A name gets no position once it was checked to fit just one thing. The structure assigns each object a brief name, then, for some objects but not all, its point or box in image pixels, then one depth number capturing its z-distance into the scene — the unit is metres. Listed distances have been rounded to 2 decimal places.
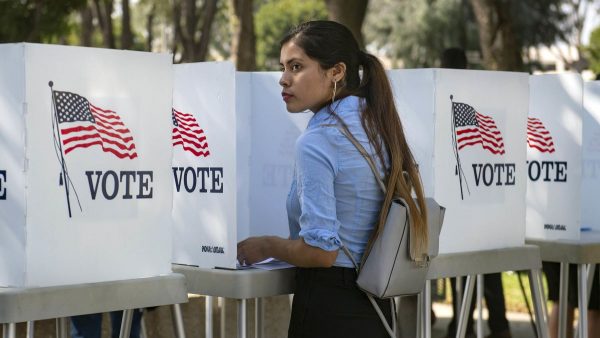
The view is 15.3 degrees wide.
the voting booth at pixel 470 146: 7.97
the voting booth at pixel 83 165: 5.75
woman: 6.15
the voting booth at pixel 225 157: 7.21
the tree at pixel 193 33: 34.38
